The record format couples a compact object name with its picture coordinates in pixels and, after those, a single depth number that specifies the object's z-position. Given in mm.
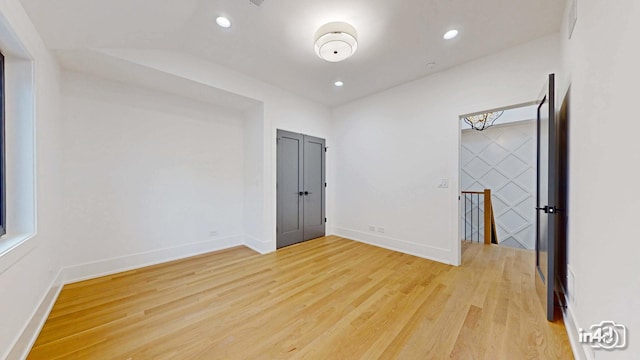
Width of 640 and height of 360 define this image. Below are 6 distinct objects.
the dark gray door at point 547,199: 1877
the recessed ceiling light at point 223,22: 2217
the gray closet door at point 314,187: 4438
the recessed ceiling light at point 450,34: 2428
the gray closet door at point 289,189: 3992
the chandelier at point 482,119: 4347
